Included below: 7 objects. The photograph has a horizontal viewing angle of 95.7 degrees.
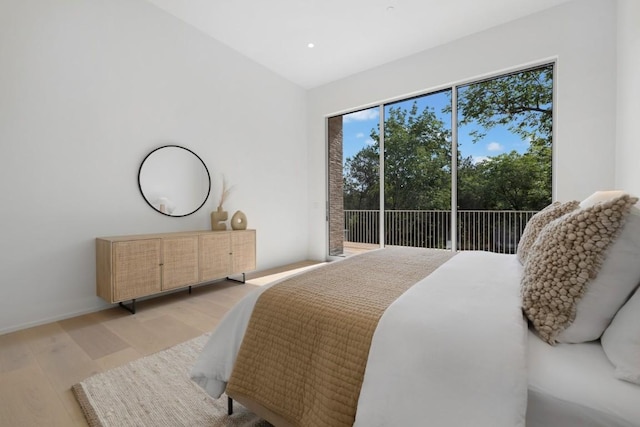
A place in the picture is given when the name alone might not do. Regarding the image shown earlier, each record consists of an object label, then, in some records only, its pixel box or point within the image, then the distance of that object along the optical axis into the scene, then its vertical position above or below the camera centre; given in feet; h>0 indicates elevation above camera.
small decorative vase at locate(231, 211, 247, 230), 11.73 -0.56
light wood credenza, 8.06 -1.70
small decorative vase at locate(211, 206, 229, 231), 11.27 -0.46
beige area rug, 4.34 -3.16
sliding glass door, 10.78 +1.73
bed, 2.23 -1.41
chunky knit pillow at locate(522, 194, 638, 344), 2.57 -0.56
